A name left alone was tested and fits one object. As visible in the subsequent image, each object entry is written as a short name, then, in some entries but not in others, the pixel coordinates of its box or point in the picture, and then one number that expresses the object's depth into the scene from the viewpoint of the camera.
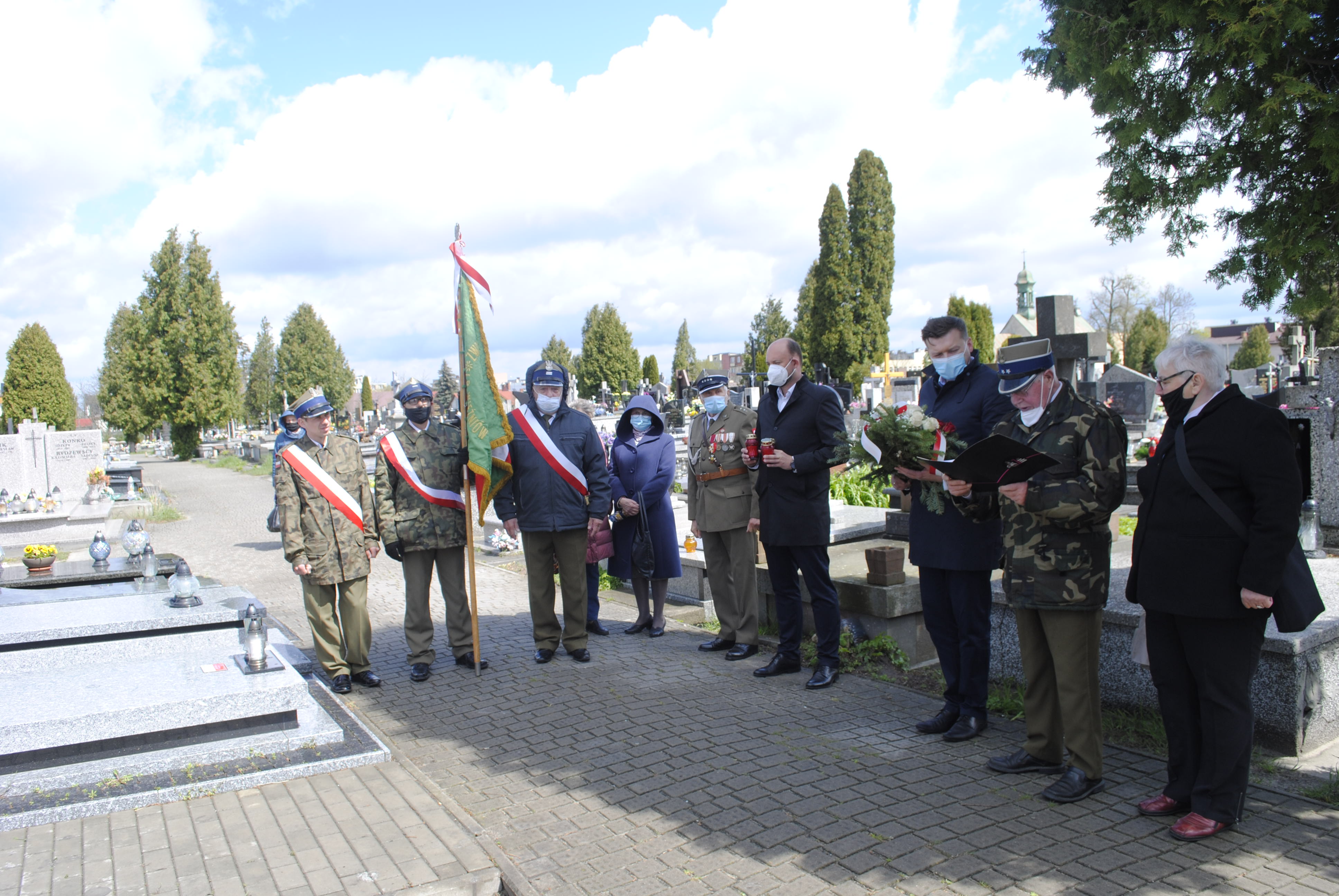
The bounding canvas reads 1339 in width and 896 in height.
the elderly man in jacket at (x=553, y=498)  6.36
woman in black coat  3.23
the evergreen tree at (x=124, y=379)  34.84
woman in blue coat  7.19
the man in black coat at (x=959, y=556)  4.53
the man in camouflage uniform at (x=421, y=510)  6.20
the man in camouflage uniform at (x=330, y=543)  5.84
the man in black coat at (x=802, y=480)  5.57
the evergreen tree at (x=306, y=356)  54.56
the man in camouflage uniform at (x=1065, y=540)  3.76
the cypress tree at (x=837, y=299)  44.53
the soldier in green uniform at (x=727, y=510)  6.30
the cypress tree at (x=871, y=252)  44.72
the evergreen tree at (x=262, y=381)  63.50
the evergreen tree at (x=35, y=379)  36.75
